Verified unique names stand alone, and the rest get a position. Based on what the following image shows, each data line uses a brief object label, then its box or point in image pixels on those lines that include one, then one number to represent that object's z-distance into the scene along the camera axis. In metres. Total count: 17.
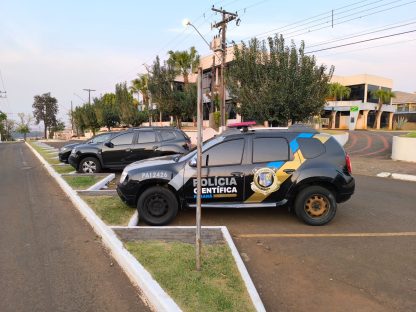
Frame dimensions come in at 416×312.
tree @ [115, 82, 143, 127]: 41.81
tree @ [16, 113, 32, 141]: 123.81
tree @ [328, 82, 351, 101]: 49.16
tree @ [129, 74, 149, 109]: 53.59
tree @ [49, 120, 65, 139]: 116.18
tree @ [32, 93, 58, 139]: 115.00
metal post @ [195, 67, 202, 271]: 3.81
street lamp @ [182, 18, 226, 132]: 23.15
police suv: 6.36
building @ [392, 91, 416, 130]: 57.09
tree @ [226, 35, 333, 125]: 17.38
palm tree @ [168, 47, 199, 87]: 40.12
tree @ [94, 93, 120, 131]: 51.44
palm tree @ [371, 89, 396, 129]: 50.22
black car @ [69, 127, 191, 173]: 12.34
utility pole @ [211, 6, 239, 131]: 24.38
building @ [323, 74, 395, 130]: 50.87
